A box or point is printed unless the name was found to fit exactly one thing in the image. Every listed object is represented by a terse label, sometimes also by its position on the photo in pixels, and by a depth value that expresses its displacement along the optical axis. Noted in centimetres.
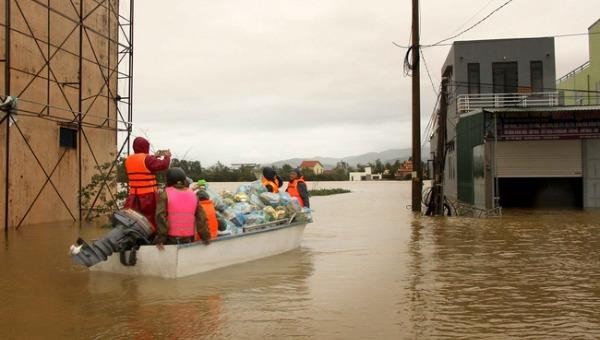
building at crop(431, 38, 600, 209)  2069
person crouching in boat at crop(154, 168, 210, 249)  847
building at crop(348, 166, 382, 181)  10888
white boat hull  838
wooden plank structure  1609
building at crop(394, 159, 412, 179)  8741
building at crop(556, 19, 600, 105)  3741
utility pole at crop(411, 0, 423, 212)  2053
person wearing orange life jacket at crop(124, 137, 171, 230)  864
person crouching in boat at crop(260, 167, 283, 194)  1284
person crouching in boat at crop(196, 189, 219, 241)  919
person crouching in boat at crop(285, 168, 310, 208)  1345
